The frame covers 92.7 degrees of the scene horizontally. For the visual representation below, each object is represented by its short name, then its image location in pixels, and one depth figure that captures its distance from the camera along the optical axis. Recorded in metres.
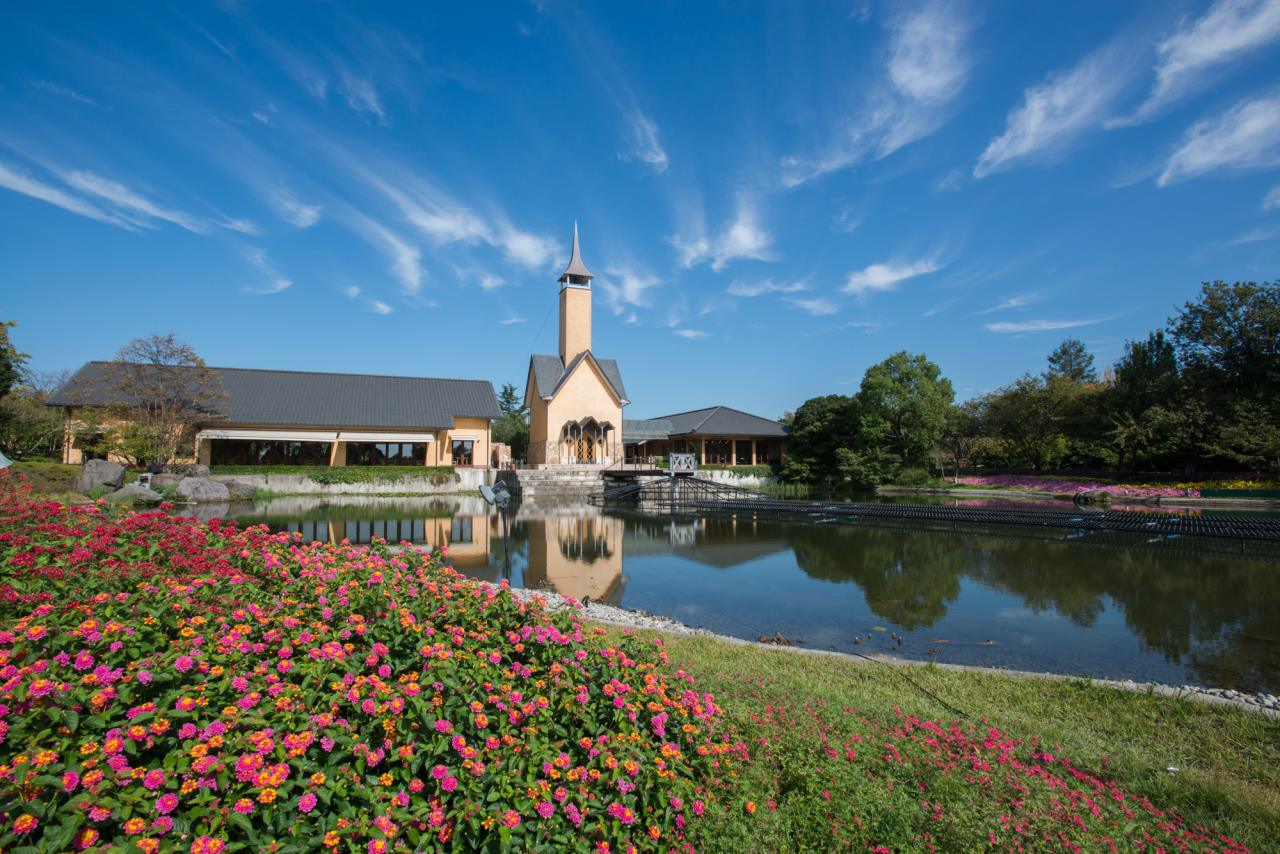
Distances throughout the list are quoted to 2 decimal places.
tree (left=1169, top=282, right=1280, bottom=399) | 28.03
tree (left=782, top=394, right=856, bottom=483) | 33.50
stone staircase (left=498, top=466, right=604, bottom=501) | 27.66
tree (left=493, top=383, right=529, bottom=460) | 46.62
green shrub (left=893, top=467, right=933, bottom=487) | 31.17
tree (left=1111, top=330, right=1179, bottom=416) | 30.70
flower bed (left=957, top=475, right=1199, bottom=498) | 25.09
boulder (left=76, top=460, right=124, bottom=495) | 19.22
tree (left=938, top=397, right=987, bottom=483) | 38.09
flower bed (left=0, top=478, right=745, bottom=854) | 1.81
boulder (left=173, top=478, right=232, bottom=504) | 21.59
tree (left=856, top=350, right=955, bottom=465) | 29.91
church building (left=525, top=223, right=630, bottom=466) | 31.88
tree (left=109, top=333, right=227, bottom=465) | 24.38
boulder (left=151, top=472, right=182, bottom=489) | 22.22
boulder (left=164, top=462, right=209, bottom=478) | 24.48
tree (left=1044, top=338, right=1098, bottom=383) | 55.69
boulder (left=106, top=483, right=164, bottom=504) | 17.19
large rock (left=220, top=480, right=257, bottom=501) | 23.82
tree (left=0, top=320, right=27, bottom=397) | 19.73
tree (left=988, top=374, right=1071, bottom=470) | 34.41
